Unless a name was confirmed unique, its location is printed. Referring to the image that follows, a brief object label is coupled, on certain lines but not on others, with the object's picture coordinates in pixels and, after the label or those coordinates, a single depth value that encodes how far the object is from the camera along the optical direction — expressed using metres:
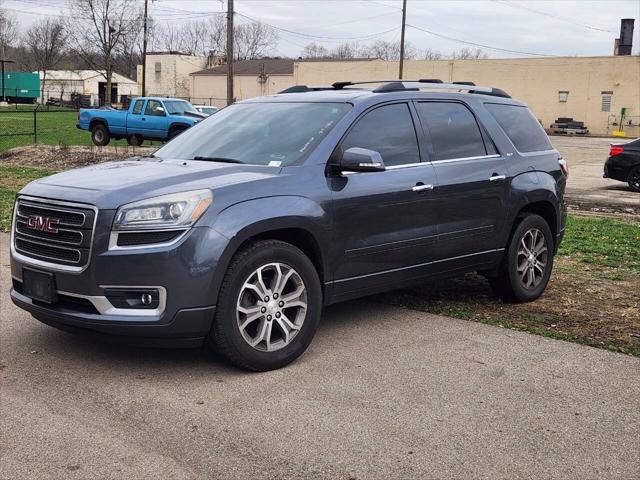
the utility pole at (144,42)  50.81
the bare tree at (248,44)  118.50
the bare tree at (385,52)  112.38
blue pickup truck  26.53
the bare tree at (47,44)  106.88
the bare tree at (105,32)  69.64
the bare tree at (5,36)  104.38
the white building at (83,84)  89.81
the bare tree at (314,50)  120.81
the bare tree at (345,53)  114.38
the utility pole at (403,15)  49.75
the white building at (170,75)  82.69
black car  17.58
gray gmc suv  4.43
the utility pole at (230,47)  31.98
